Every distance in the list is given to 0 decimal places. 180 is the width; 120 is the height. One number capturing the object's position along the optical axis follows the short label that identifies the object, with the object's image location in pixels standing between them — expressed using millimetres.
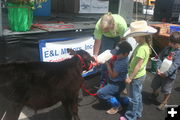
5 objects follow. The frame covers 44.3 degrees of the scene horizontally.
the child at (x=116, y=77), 3480
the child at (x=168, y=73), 3814
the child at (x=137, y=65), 3193
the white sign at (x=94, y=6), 7504
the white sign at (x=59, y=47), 4094
